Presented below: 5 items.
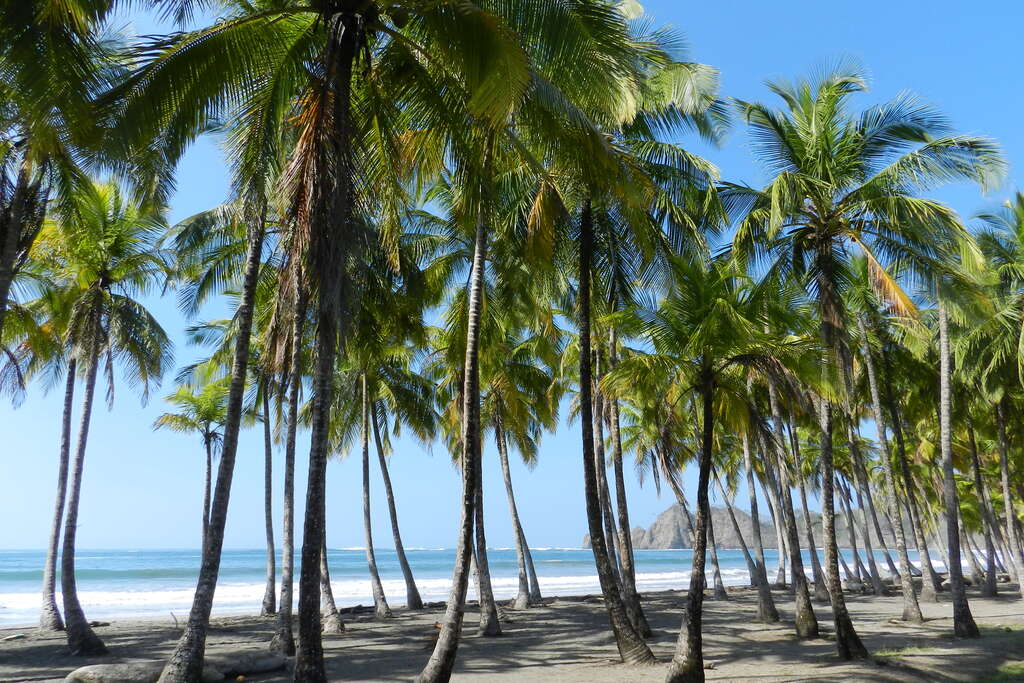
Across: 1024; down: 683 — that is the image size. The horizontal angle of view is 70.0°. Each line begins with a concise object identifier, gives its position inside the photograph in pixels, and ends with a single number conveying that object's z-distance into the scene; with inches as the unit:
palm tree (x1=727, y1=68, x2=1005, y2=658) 436.5
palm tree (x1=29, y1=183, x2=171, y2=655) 567.8
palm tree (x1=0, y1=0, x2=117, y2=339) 269.0
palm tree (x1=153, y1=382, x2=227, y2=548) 904.9
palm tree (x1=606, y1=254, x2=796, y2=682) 401.4
